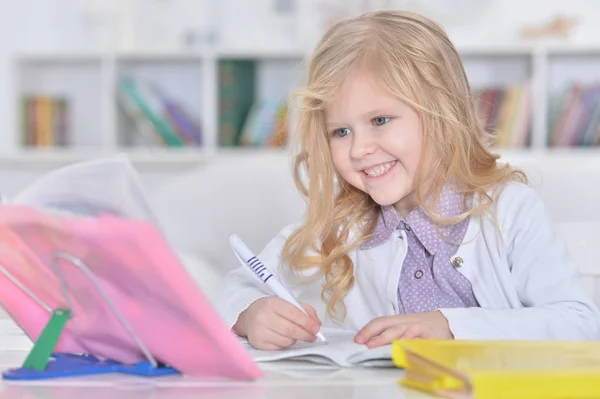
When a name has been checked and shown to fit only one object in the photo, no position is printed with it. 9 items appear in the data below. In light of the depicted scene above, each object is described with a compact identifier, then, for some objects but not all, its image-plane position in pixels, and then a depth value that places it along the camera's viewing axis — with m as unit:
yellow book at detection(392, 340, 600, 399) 1.15
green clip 1.33
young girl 1.75
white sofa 2.24
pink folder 1.20
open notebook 1.39
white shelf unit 3.48
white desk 1.26
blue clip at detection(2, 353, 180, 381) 1.32
